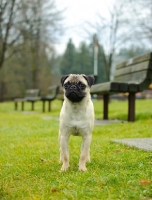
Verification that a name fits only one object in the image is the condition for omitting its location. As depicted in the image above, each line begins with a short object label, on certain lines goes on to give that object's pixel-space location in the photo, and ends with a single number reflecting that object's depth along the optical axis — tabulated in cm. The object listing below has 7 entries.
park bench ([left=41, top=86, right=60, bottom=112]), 1741
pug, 422
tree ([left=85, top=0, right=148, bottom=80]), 2542
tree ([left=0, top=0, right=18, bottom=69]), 1939
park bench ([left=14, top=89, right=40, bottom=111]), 1922
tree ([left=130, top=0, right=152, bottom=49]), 2174
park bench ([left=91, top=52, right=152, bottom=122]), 866
